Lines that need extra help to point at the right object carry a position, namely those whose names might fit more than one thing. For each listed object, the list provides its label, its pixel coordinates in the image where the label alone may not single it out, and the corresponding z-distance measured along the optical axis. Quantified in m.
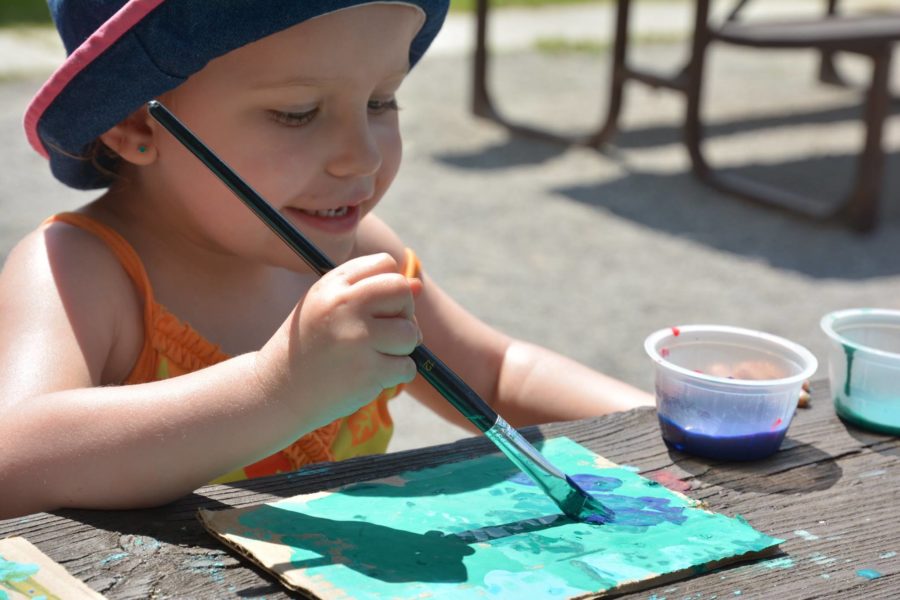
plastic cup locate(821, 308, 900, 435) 0.98
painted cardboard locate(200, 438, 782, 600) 0.83
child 0.89
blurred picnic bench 4.03
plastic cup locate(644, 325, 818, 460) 0.95
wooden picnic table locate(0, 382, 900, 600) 0.84
